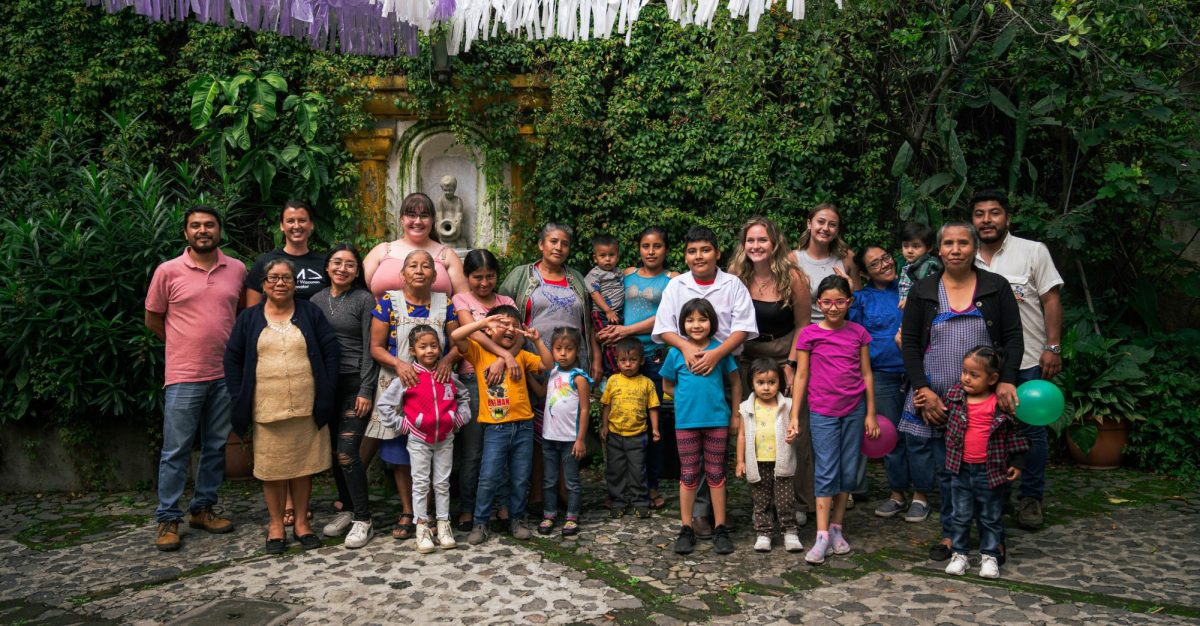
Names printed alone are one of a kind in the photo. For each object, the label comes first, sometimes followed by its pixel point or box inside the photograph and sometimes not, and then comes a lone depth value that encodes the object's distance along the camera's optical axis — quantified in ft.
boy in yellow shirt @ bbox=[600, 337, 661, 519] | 16.87
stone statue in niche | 26.55
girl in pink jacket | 15.44
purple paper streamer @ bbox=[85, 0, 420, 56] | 13.73
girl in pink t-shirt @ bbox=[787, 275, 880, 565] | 15.02
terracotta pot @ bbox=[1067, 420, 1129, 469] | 21.26
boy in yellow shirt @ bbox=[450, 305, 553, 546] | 15.87
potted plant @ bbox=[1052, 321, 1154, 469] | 21.09
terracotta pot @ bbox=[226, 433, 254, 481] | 20.76
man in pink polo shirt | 16.07
